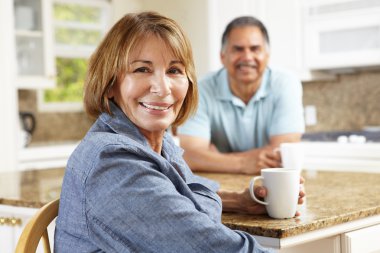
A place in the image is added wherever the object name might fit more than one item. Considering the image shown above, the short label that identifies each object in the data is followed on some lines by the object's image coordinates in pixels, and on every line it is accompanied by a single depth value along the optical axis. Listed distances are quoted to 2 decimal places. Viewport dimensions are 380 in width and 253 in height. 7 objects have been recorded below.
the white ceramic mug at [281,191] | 1.38
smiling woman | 1.10
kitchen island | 1.33
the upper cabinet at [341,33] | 4.18
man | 2.63
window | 5.29
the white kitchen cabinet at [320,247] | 1.45
